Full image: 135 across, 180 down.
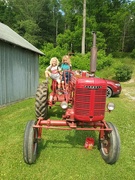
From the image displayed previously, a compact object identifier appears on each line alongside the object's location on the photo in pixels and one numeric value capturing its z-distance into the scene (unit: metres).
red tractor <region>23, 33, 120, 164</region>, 2.54
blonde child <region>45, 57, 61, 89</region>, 4.46
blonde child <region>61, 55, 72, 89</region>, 4.49
